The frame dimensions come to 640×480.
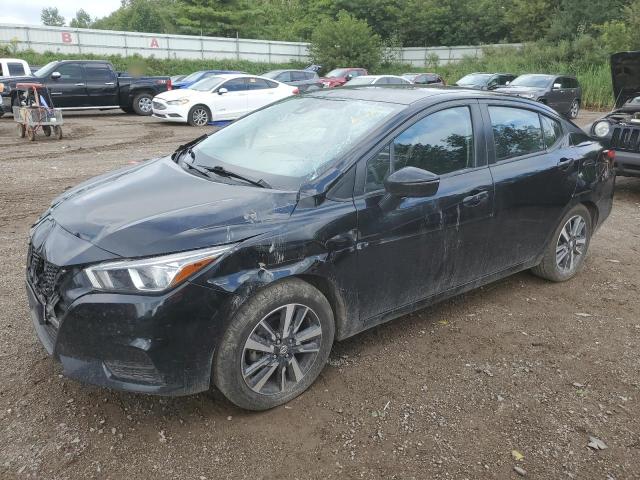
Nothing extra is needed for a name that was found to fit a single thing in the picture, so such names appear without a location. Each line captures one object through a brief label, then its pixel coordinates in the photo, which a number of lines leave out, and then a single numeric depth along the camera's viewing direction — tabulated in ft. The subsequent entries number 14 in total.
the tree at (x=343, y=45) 131.95
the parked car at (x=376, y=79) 61.77
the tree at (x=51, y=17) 444.18
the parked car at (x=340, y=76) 80.53
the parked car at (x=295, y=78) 73.53
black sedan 8.21
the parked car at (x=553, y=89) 61.75
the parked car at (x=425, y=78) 83.10
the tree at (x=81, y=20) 365.16
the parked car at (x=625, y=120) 24.56
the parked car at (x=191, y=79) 66.38
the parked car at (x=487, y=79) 70.61
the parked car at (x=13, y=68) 54.90
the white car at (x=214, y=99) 50.11
